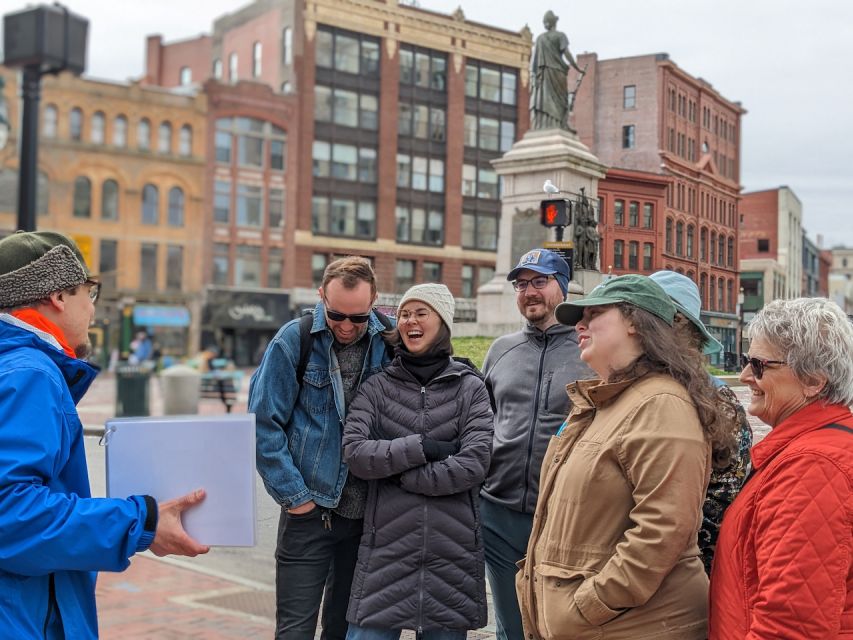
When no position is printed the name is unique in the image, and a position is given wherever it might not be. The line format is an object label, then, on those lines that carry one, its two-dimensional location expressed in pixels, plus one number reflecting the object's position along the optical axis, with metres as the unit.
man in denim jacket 3.65
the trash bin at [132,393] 17.78
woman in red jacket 2.15
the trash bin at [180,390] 18.64
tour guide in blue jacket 2.09
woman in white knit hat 3.40
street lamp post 6.68
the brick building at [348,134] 30.48
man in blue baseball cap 3.80
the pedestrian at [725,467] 2.71
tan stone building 38.72
